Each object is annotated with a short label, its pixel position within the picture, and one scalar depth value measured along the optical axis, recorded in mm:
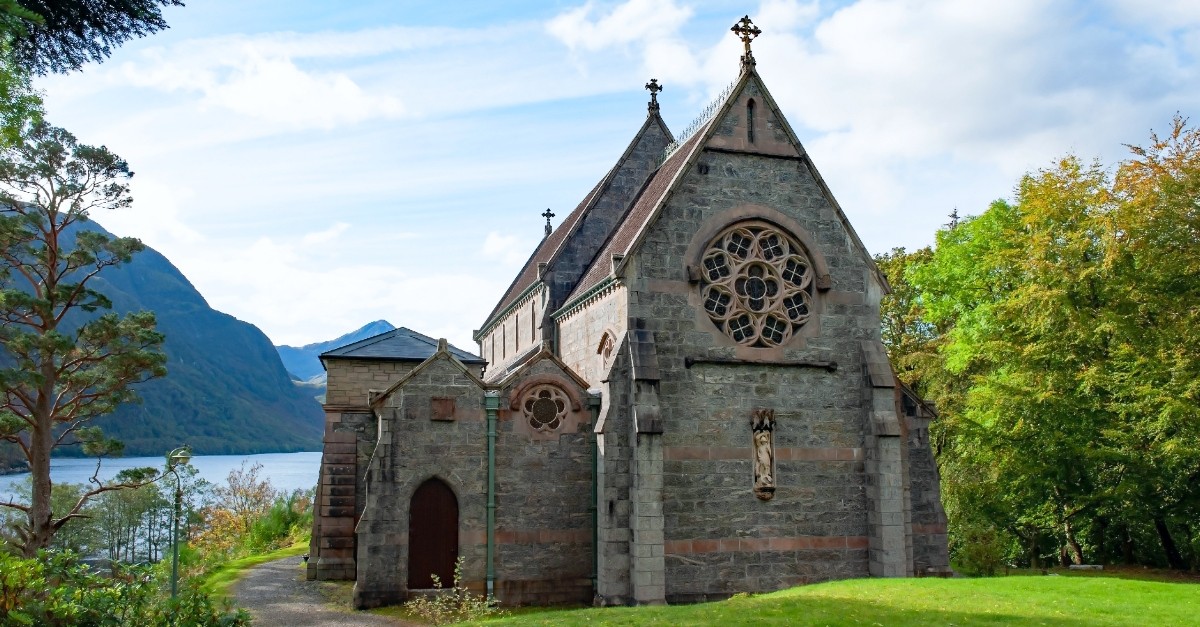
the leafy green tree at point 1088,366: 25812
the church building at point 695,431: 19500
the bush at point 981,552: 25859
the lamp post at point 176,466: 17006
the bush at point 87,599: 10594
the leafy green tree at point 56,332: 22797
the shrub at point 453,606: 17750
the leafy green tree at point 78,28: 11234
